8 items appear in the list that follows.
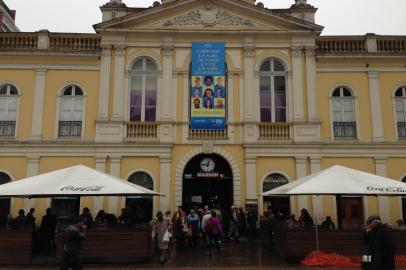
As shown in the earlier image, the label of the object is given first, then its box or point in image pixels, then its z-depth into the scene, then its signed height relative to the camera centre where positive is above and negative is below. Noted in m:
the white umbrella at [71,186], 13.03 +0.90
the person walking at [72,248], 9.69 -0.70
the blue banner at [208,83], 21.39 +6.37
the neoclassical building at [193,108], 20.91 +5.22
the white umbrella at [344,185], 12.82 +0.94
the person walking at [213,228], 15.24 -0.40
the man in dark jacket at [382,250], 7.54 -0.55
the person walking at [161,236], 13.09 -0.58
